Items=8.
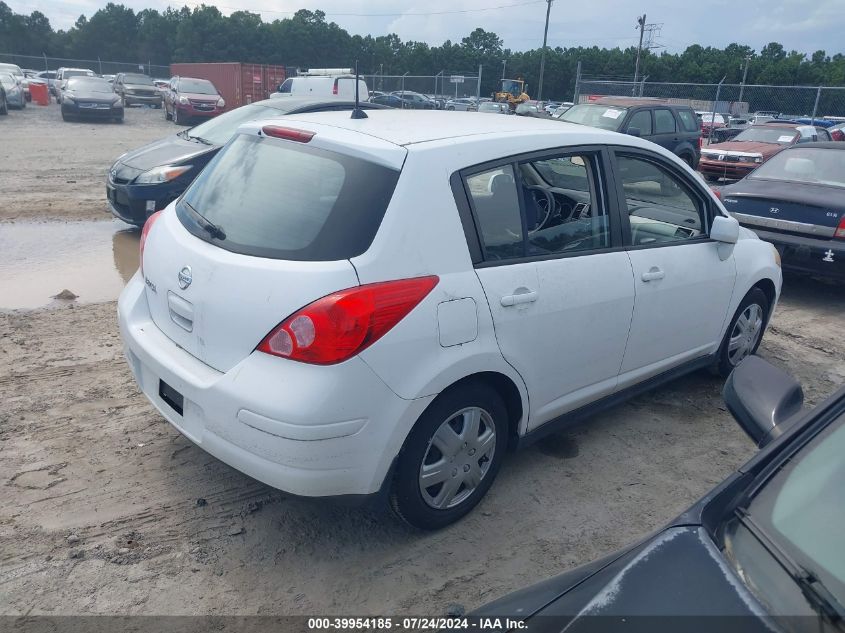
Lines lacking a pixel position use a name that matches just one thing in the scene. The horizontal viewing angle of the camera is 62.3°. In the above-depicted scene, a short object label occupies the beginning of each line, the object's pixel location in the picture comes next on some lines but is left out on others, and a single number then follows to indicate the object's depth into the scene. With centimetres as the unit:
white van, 2133
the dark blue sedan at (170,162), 762
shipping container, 3262
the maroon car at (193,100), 2444
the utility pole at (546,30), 4741
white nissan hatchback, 265
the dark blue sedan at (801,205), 693
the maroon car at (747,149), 1583
